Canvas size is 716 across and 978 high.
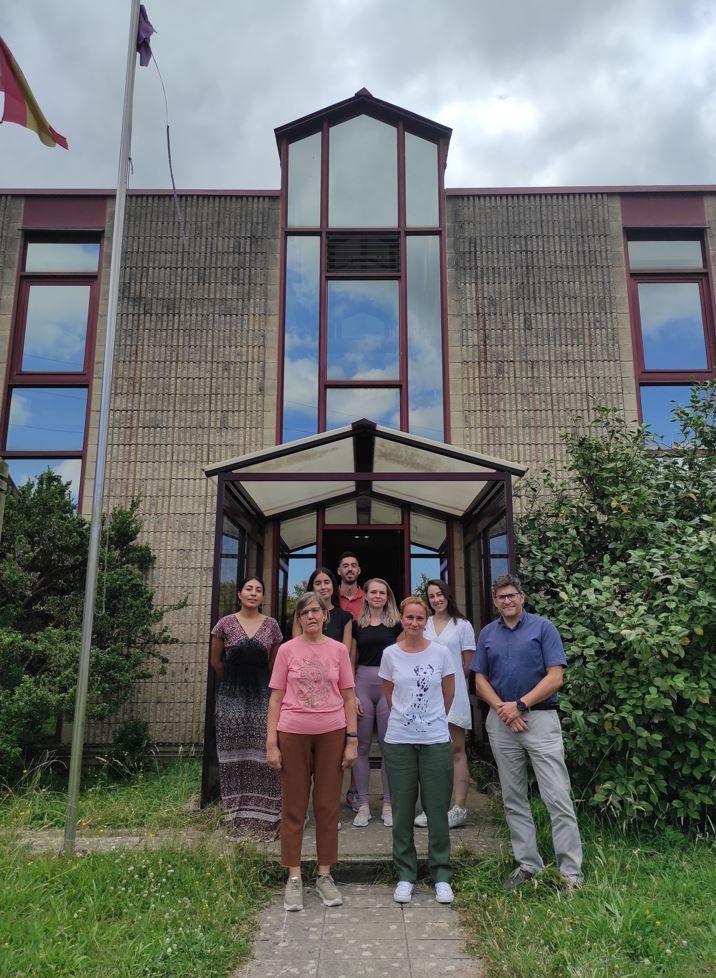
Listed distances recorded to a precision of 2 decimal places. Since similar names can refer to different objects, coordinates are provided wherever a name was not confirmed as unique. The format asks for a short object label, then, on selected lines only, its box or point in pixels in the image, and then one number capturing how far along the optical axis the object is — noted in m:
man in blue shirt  3.80
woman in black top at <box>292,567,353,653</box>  4.89
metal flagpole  4.30
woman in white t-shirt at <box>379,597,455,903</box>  3.86
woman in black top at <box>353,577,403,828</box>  4.85
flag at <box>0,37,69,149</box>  4.82
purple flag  5.23
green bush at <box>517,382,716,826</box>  4.42
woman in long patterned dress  4.77
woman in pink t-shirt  3.84
